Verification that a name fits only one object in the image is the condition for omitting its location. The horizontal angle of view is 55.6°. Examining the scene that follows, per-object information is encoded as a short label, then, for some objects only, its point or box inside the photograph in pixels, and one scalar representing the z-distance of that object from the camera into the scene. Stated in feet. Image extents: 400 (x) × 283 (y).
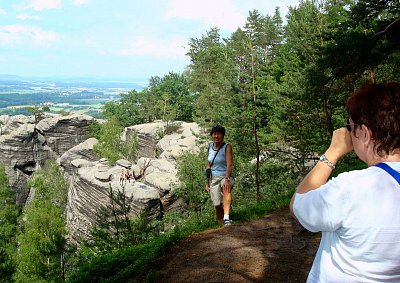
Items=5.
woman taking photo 3.97
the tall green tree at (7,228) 73.26
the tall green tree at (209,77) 49.78
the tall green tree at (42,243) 67.72
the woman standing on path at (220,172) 17.53
